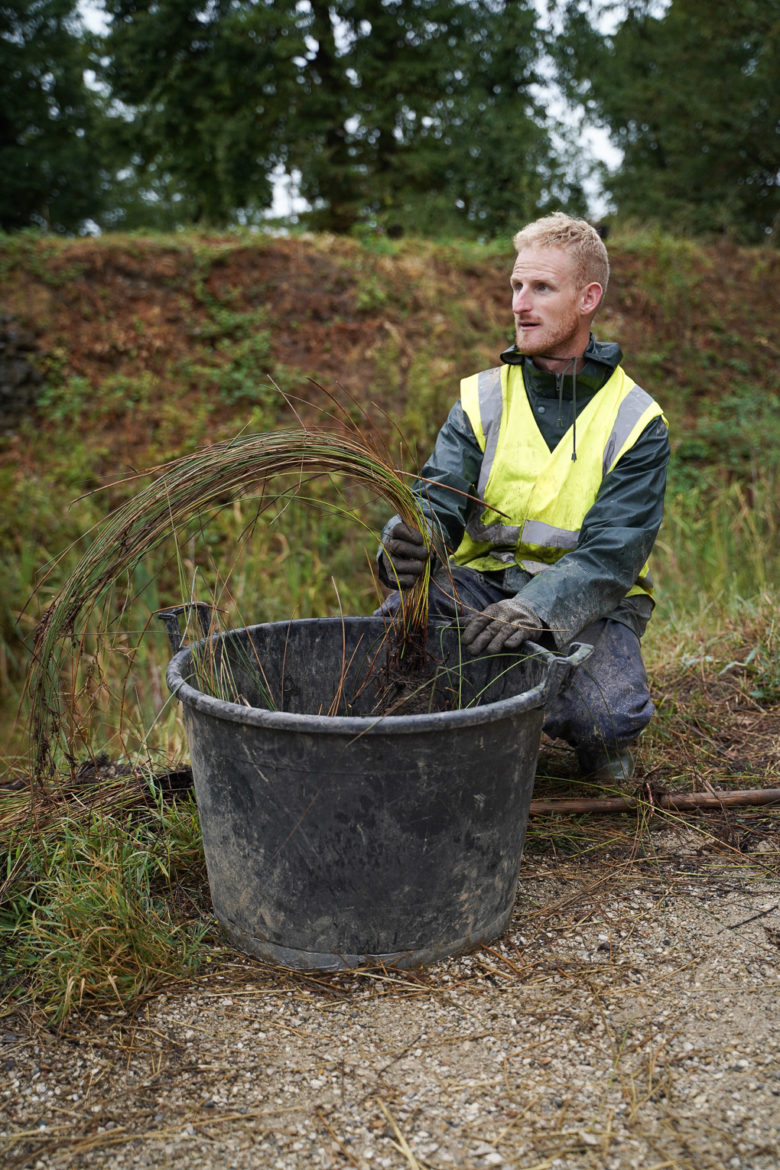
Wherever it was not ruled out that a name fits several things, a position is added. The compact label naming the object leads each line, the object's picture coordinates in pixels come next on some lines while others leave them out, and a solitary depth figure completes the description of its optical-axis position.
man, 2.28
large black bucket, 1.63
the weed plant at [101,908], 1.68
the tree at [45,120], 12.54
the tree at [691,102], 10.87
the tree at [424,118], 10.04
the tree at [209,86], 10.51
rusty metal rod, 2.39
